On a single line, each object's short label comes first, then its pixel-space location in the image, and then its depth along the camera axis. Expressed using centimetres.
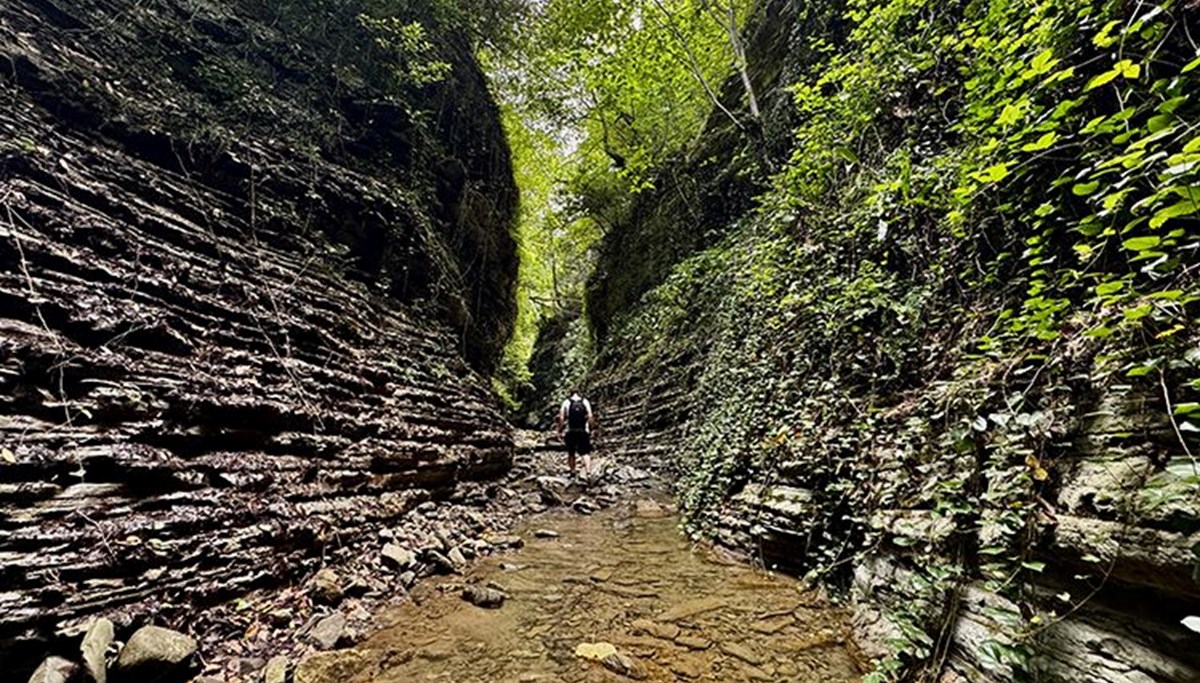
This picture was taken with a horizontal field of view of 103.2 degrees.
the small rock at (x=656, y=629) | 370
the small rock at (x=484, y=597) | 430
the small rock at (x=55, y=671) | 252
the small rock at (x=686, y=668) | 317
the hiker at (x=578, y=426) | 1068
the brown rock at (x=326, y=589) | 411
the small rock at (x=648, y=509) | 787
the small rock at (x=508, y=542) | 603
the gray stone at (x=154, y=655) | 278
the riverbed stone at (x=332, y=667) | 309
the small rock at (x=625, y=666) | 318
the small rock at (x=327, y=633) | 352
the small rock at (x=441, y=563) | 510
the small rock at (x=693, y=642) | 351
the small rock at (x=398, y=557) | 489
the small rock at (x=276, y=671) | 305
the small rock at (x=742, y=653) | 330
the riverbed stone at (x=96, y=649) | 264
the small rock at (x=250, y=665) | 314
